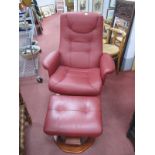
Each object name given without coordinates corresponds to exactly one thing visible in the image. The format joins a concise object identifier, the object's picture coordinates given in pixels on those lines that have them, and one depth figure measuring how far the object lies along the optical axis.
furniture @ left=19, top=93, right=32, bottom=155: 1.28
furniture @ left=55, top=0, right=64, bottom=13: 5.68
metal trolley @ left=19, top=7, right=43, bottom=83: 2.60
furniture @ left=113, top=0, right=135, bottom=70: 2.18
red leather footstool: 1.29
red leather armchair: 1.66
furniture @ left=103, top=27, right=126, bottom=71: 2.28
